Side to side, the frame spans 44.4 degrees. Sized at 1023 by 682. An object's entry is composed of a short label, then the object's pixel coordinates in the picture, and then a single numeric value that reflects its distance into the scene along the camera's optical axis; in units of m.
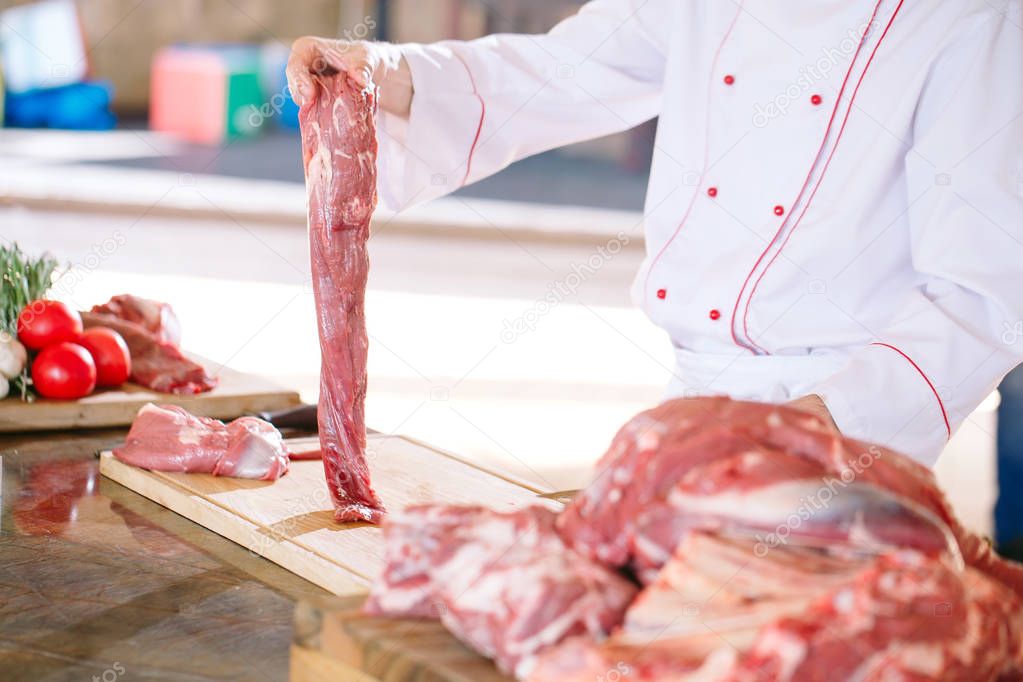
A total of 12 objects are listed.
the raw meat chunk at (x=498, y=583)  1.14
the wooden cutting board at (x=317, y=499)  1.76
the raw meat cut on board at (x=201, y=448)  2.10
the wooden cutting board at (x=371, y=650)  1.17
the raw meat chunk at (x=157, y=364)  2.60
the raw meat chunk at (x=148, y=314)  2.75
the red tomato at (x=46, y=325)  2.49
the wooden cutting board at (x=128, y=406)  2.39
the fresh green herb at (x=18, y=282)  2.51
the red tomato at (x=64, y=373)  2.43
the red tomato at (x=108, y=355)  2.55
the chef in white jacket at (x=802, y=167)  1.84
